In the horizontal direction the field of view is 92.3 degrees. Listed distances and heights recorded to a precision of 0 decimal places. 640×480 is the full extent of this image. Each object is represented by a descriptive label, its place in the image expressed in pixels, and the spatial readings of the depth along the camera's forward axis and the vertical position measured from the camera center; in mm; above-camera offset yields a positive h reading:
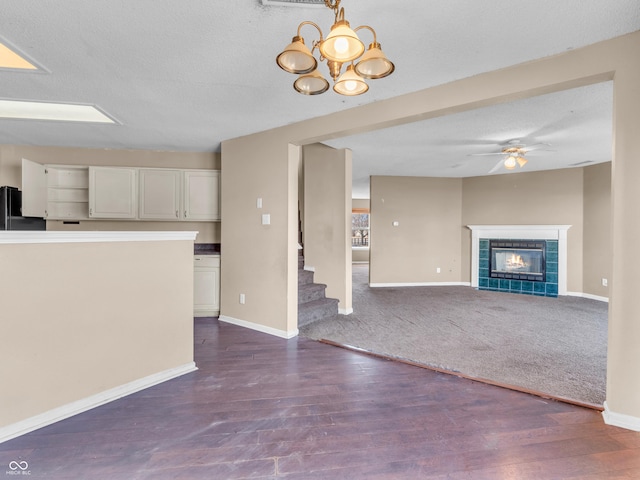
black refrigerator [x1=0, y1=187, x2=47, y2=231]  3451 +258
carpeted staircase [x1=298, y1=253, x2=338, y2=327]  3959 -915
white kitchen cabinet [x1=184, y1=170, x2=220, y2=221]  4473 +609
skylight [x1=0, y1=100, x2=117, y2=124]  3332 +1360
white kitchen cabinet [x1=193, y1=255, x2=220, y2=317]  4160 -623
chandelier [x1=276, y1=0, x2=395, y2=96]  1318 +834
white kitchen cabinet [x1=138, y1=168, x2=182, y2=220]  4398 +604
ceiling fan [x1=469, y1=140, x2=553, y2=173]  4168 +1208
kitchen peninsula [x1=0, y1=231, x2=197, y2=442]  1751 -555
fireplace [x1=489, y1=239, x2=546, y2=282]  6064 -459
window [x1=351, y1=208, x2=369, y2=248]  11875 +296
